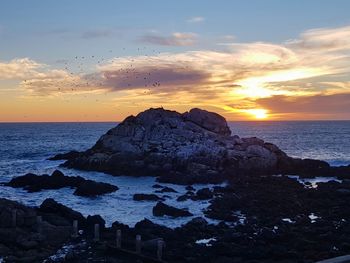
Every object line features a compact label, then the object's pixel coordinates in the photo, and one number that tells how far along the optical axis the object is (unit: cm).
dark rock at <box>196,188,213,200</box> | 3995
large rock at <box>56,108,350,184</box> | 5491
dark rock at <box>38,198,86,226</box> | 2847
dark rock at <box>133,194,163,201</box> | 3912
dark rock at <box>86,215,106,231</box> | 2781
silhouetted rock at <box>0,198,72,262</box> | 2234
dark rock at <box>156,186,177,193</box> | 4372
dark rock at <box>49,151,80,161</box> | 7488
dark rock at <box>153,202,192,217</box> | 3244
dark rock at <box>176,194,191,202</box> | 3909
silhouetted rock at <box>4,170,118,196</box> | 4162
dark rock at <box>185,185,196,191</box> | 4456
